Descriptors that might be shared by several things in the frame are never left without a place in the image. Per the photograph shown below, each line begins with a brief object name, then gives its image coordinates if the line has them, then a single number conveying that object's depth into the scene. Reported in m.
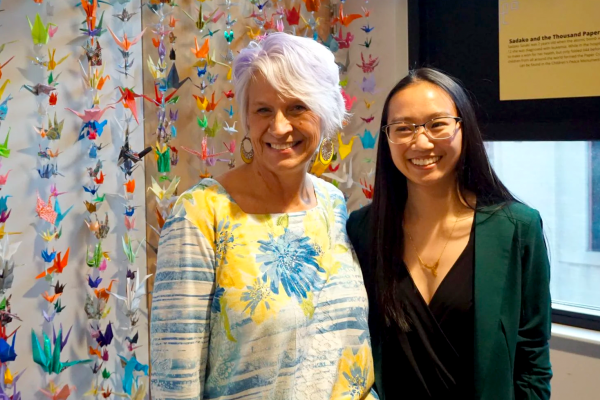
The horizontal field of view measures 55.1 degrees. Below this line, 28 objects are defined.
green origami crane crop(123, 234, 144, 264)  1.73
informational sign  1.98
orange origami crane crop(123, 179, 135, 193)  1.73
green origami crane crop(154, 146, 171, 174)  1.79
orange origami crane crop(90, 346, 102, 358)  1.68
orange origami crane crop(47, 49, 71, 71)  1.53
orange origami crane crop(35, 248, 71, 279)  1.56
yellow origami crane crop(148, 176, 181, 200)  1.79
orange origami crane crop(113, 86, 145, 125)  1.67
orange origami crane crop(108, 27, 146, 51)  1.65
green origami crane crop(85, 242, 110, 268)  1.66
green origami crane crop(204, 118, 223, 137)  1.92
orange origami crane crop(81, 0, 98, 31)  1.58
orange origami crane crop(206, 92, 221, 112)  1.91
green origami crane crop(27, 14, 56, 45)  1.48
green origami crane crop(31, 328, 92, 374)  1.52
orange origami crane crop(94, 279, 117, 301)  1.68
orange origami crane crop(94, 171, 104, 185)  1.67
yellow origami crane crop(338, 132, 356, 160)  2.17
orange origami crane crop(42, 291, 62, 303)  1.55
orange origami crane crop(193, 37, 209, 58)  1.84
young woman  1.23
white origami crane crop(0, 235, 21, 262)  1.40
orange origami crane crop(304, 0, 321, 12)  2.19
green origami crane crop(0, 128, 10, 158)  1.42
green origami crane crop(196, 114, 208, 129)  1.89
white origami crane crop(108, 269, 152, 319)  1.72
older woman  1.15
